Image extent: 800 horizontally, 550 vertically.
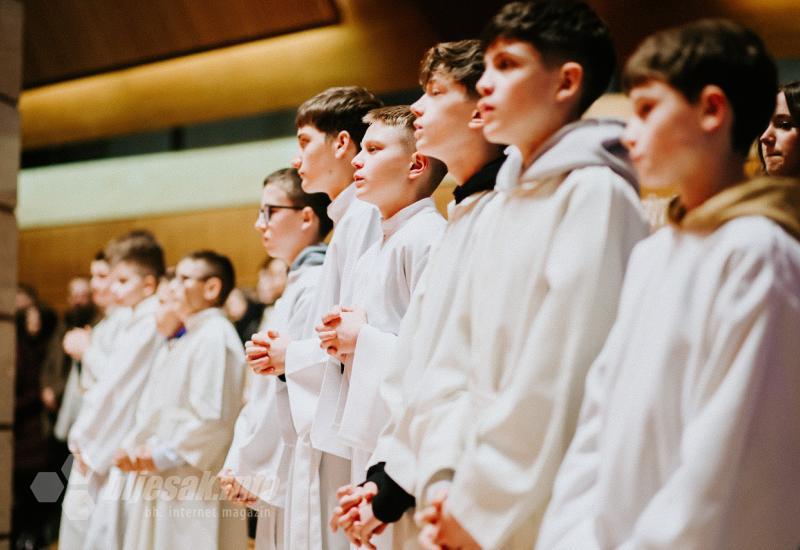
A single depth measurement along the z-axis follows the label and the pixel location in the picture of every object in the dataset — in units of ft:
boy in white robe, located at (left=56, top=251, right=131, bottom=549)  16.25
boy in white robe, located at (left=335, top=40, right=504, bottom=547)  7.11
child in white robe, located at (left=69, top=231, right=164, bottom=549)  15.28
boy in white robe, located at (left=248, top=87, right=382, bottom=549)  10.21
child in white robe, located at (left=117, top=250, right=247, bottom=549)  14.14
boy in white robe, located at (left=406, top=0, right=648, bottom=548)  5.85
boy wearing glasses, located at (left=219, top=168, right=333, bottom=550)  11.54
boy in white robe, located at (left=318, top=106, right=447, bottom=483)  8.74
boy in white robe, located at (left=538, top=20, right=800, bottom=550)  4.92
